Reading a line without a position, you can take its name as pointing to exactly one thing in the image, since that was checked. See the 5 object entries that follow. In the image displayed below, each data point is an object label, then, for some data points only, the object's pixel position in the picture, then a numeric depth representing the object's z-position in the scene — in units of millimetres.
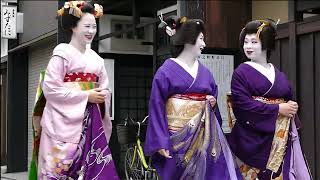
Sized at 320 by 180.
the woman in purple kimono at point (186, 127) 4160
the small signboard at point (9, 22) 12305
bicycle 8580
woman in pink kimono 4129
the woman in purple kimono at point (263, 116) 4305
